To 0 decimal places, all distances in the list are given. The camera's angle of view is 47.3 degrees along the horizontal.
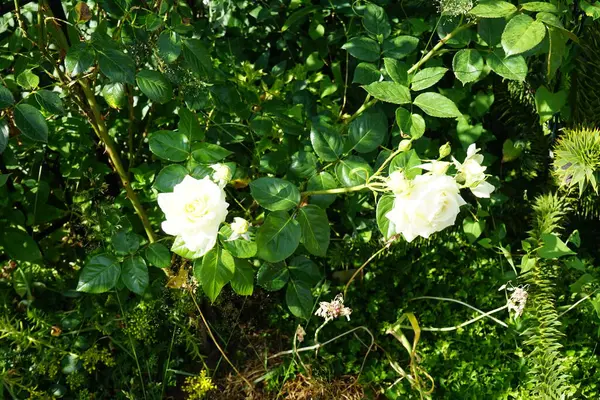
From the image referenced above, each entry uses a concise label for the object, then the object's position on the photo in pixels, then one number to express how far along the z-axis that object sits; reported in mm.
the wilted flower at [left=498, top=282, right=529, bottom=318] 1712
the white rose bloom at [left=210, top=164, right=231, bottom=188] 1175
